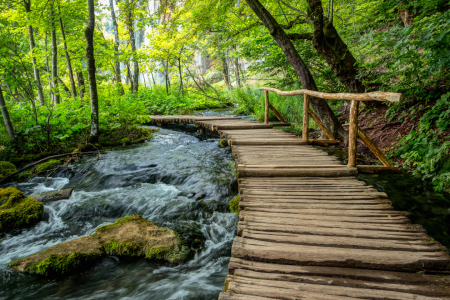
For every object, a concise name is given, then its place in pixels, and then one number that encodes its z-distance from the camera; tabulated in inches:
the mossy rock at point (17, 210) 168.7
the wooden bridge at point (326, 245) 79.7
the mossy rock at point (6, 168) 256.8
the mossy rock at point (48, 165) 275.1
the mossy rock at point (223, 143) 362.6
